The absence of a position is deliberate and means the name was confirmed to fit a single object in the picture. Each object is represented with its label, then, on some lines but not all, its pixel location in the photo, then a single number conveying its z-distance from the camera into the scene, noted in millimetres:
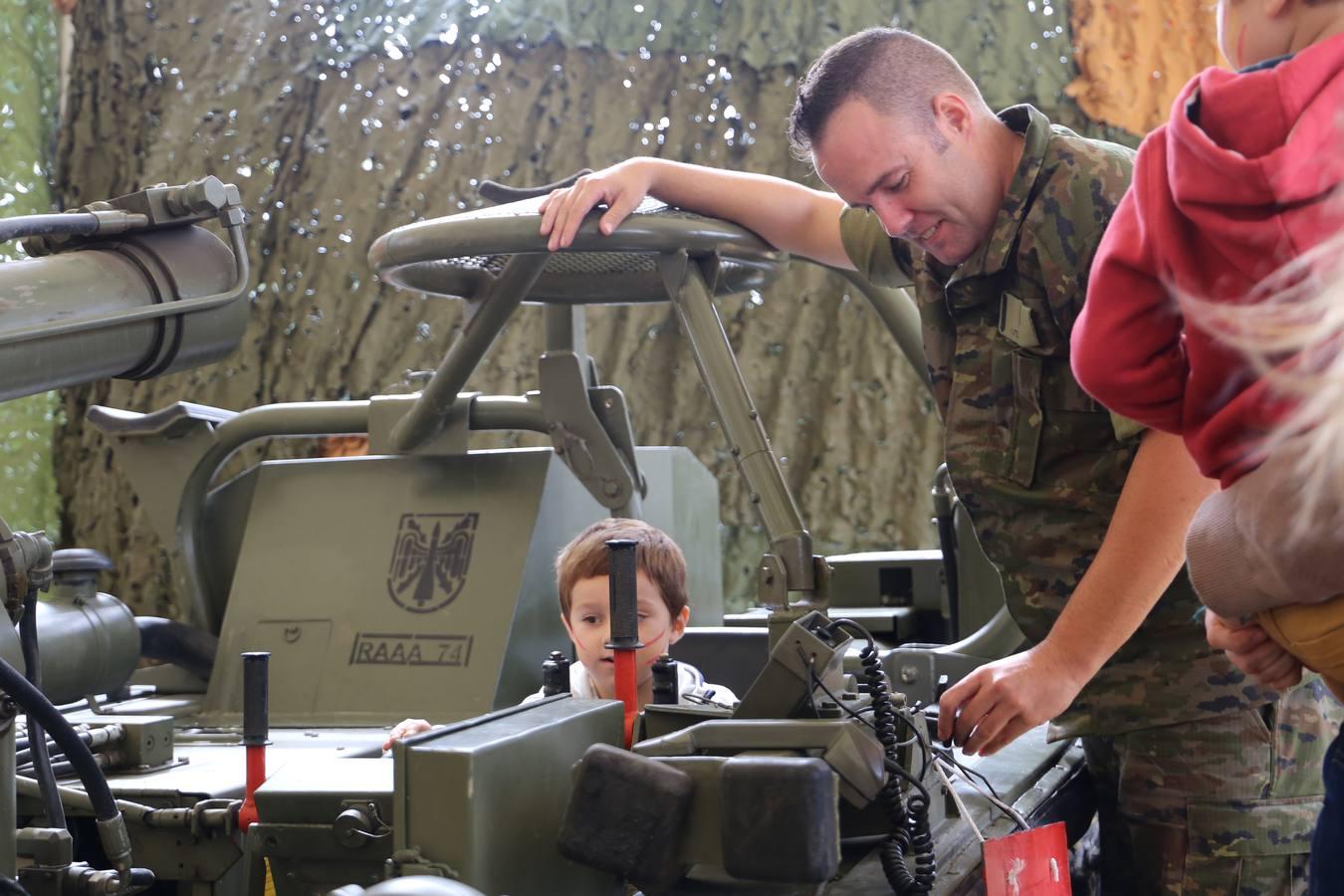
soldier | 1891
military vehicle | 1192
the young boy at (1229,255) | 1065
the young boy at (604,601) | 2301
